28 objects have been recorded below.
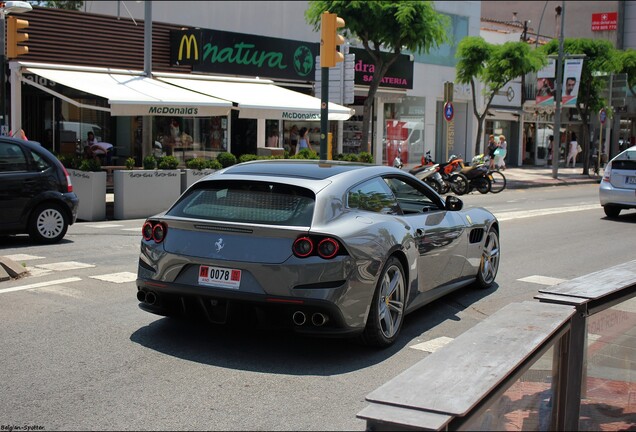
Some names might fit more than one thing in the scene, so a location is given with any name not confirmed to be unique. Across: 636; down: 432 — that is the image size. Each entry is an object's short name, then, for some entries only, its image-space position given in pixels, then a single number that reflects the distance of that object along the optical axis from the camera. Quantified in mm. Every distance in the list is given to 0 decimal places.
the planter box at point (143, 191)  16219
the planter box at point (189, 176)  17656
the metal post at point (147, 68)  19430
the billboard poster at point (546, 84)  34594
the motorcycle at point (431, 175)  21984
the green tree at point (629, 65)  41125
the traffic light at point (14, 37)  15522
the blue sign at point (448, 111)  27875
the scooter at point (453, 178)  23750
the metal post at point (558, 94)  32469
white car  16594
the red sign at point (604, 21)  56188
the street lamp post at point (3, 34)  14155
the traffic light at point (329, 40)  14562
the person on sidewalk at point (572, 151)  44031
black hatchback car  11320
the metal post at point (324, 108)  15438
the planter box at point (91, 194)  15773
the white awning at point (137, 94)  18172
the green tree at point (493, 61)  31478
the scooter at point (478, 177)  24234
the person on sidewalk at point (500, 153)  33856
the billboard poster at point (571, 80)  33750
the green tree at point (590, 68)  36969
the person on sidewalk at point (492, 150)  34125
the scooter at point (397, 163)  26766
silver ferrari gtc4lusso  5766
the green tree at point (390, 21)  25109
